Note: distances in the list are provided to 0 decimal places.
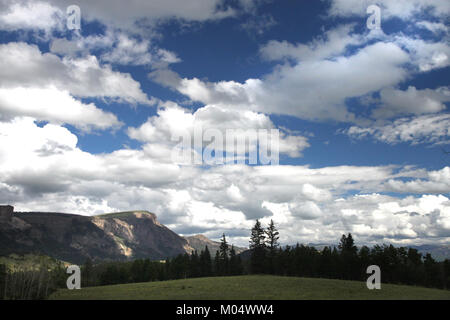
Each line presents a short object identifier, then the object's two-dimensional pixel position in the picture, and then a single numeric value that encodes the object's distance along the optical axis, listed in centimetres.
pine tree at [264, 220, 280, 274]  10525
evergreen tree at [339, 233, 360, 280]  9525
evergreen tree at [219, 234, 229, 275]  12381
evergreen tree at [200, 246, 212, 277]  13050
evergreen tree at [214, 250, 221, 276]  12606
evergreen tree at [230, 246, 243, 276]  12331
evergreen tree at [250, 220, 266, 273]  10562
